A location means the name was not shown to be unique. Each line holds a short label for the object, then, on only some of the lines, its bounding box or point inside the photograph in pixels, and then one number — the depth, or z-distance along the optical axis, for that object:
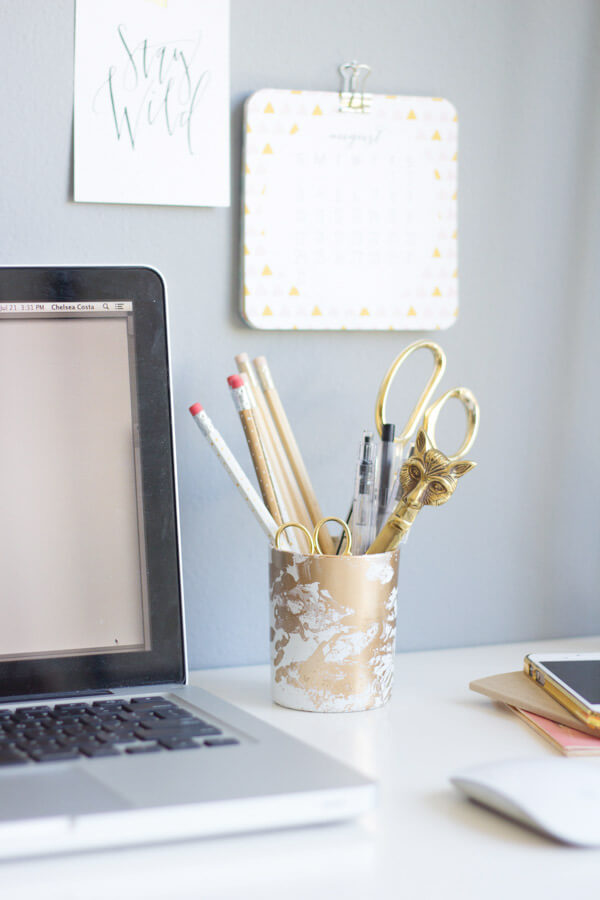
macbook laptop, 0.98
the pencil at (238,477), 1.01
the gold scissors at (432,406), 1.05
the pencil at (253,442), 1.02
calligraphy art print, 1.05
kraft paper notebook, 0.96
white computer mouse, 0.83
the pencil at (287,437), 1.05
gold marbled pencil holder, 0.99
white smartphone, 0.95
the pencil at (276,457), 1.04
